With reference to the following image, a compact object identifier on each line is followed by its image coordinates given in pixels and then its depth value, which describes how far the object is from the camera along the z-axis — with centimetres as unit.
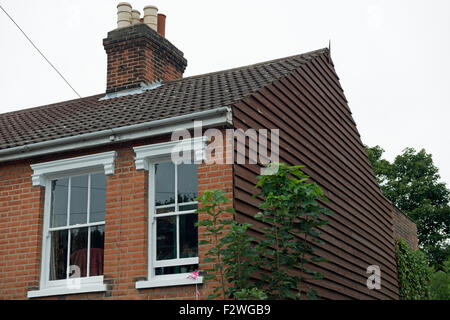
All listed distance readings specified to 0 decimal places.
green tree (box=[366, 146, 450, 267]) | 3884
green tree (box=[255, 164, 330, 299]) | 788
